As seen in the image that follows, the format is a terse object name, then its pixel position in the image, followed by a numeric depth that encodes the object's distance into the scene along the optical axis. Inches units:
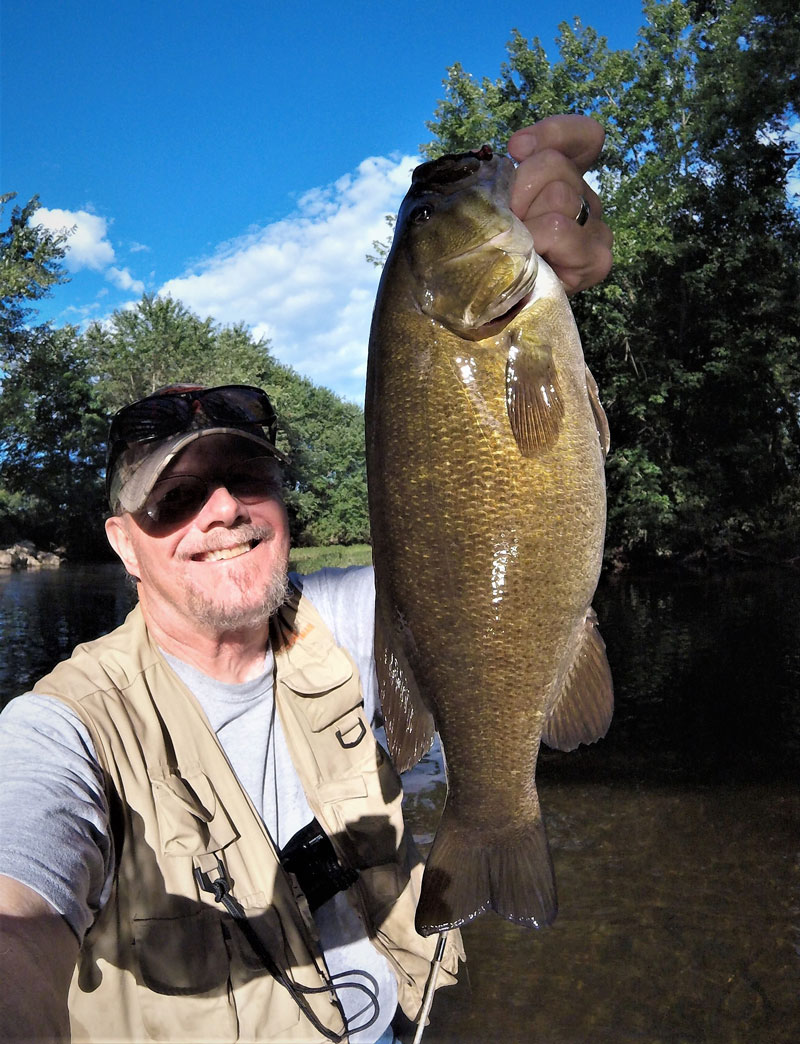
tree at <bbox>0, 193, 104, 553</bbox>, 1428.4
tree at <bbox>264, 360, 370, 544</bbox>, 2055.9
